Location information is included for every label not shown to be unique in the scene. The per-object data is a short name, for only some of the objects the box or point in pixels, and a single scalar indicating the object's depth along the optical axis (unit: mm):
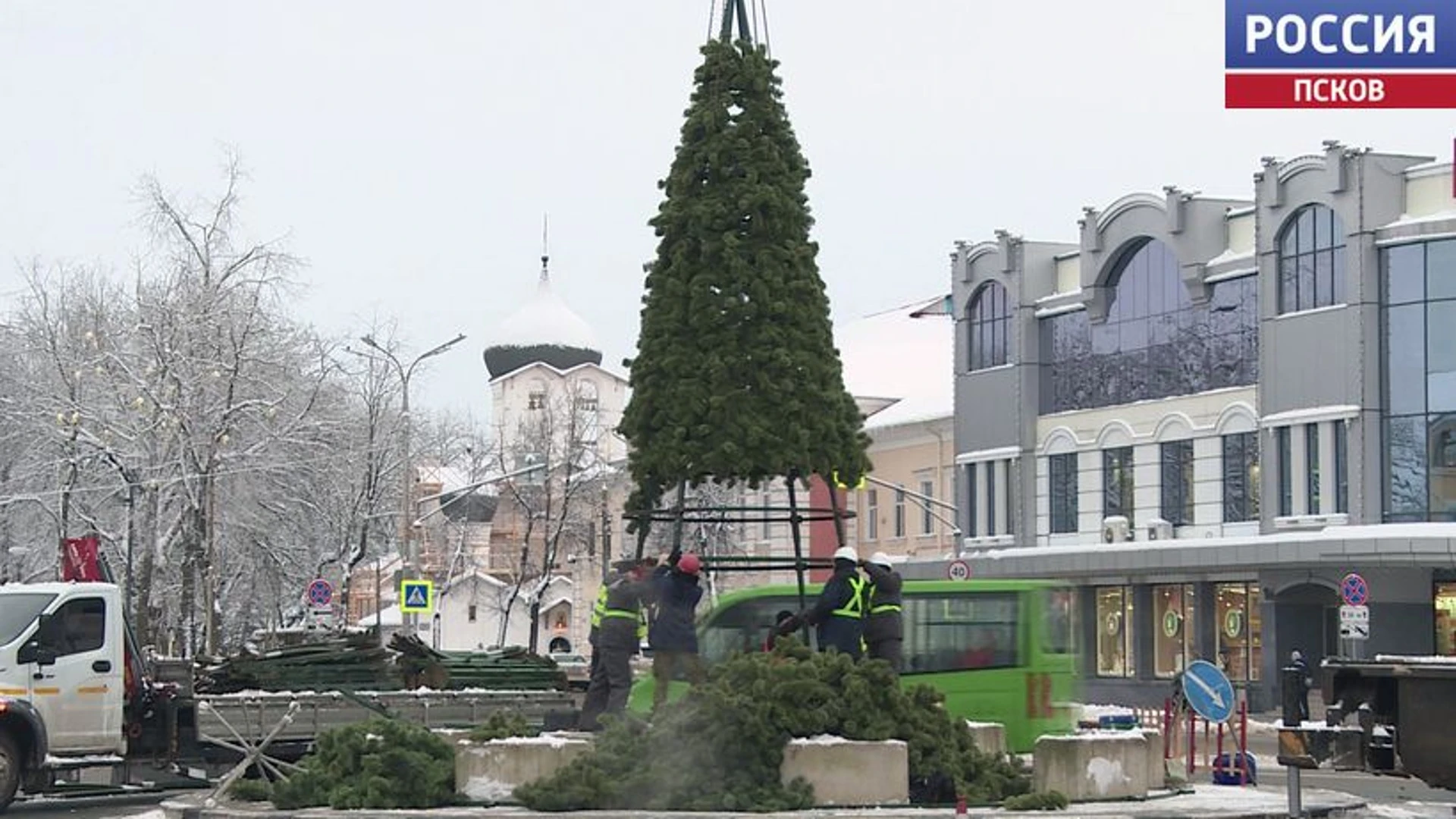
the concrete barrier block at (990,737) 22062
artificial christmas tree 20391
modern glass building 50125
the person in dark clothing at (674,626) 21203
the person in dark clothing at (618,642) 22109
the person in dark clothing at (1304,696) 19781
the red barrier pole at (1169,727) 33344
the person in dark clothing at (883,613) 21359
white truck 23141
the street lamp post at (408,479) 59156
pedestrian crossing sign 50500
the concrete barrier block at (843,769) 19297
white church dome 121438
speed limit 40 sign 49750
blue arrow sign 22953
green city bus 25234
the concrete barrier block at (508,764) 19906
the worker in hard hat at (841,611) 20969
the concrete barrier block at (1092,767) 20312
